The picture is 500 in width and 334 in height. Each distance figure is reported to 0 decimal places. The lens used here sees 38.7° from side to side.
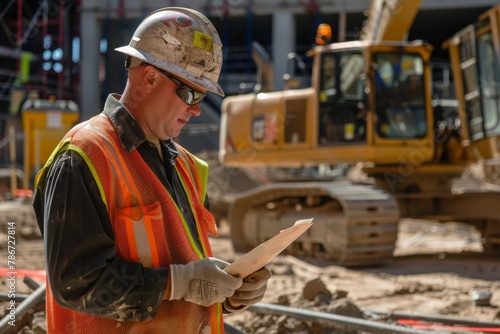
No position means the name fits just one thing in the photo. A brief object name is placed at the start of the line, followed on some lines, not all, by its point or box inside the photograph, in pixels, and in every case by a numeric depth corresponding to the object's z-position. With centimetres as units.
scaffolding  2609
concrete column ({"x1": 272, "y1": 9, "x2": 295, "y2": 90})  2466
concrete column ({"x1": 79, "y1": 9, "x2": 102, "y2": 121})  2536
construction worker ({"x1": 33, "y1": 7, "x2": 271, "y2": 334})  203
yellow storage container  1661
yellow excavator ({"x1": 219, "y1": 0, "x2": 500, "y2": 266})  873
